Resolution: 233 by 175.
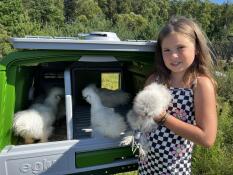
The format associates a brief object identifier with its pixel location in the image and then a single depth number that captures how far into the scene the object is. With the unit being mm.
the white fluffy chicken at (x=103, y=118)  1610
